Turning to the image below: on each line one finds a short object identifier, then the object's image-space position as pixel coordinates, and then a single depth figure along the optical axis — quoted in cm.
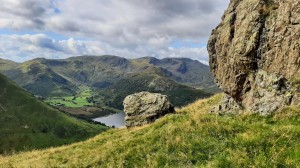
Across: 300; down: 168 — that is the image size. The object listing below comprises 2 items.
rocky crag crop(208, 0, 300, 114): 1655
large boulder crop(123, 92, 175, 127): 2662
